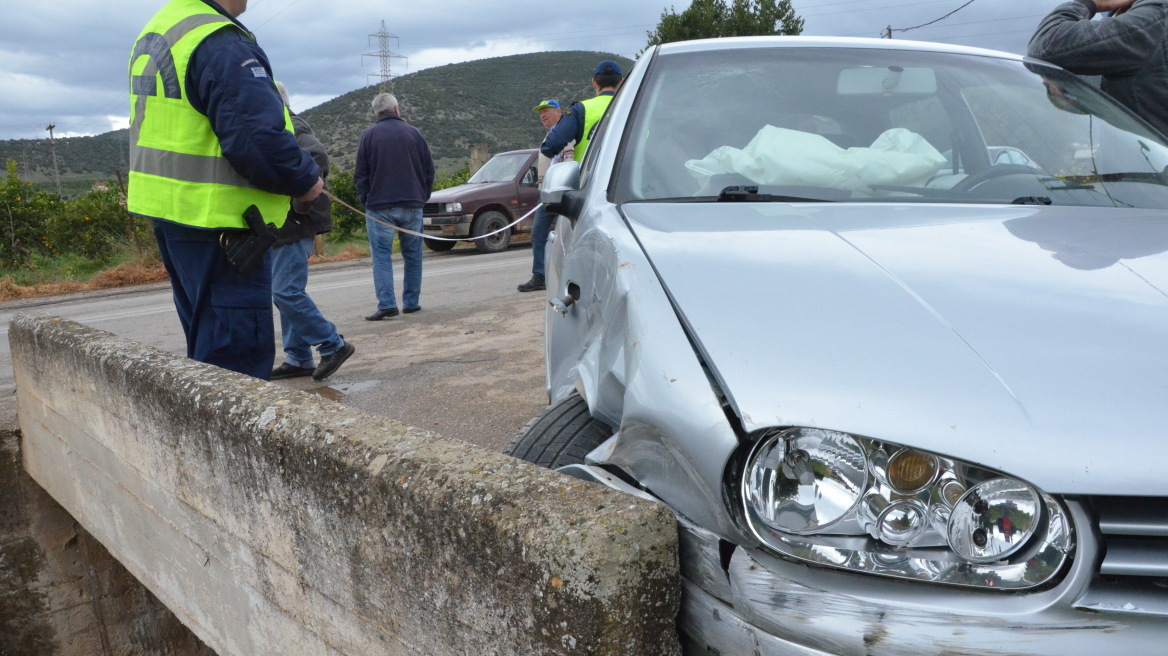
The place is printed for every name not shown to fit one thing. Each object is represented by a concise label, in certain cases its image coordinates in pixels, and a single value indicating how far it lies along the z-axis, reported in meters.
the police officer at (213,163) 3.24
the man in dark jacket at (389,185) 7.47
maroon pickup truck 14.20
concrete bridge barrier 1.39
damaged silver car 1.18
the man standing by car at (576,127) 6.71
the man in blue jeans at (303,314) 5.24
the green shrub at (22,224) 15.40
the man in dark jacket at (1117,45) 3.46
